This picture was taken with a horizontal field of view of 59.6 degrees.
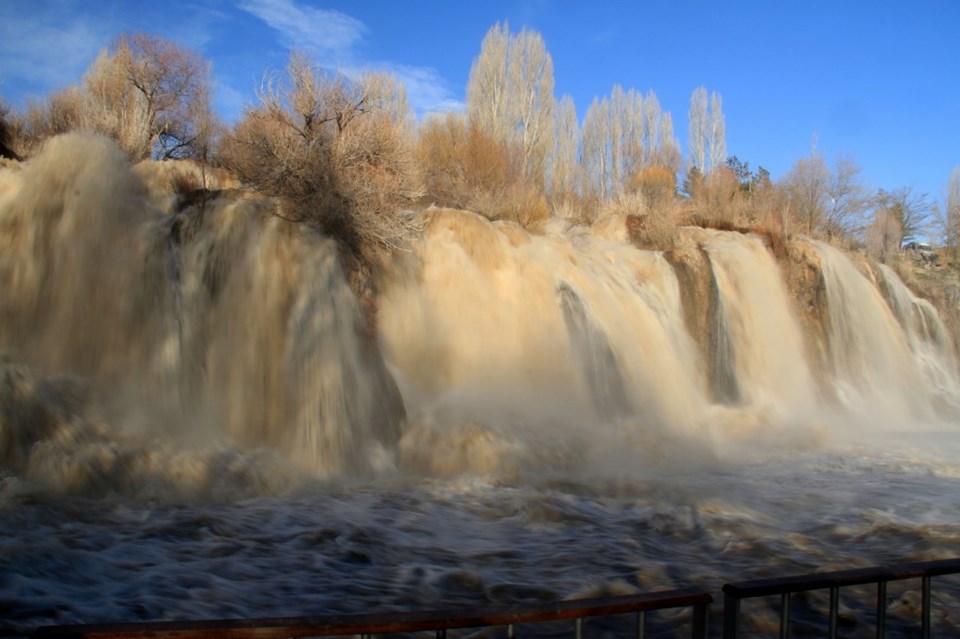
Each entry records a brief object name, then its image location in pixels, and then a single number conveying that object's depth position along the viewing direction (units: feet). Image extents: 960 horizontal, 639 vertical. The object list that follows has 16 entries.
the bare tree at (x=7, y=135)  44.27
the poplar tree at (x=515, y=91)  121.29
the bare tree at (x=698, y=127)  155.63
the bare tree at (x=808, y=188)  102.12
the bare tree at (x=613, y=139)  145.07
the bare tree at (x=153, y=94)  56.95
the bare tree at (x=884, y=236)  101.18
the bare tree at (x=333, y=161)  39.19
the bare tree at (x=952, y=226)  128.77
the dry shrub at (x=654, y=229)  59.77
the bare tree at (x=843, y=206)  105.81
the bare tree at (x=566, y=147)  130.80
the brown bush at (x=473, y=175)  57.77
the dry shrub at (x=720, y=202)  72.16
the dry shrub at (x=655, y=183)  88.69
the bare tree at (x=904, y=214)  130.52
